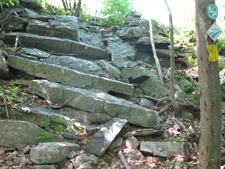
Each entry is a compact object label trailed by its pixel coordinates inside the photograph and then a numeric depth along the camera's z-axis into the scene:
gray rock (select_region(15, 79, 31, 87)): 6.56
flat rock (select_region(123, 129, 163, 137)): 5.05
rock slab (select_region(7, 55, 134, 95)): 6.88
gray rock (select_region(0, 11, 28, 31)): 9.88
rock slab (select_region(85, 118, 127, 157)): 3.88
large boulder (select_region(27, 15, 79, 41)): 10.03
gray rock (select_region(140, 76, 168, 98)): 8.60
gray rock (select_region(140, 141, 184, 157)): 4.32
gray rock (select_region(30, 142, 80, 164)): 3.22
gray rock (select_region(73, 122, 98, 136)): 4.60
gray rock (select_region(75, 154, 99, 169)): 3.40
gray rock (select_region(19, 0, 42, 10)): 13.10
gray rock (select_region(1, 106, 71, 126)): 4.61
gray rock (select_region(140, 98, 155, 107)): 7.53
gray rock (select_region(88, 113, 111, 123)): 5.27
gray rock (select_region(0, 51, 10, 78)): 6.49
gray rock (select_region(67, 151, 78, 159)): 3.64
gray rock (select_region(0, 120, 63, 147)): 3.59
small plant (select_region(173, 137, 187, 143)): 4.68
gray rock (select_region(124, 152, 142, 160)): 4.11
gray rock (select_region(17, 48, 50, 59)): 7.85
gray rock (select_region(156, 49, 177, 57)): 12.02
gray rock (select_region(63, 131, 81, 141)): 4.33
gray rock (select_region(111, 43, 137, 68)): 10.05
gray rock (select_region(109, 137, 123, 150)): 4.40
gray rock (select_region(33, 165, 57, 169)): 3.11
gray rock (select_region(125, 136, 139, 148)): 4.61
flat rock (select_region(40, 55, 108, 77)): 8.13
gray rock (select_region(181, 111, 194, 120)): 6.97
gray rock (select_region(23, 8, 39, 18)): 11.05
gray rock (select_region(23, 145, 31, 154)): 3.43
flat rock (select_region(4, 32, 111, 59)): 8.89
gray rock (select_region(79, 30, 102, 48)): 11.99
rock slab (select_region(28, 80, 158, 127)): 5.59
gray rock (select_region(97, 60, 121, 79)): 8.84
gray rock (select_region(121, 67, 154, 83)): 8.78
